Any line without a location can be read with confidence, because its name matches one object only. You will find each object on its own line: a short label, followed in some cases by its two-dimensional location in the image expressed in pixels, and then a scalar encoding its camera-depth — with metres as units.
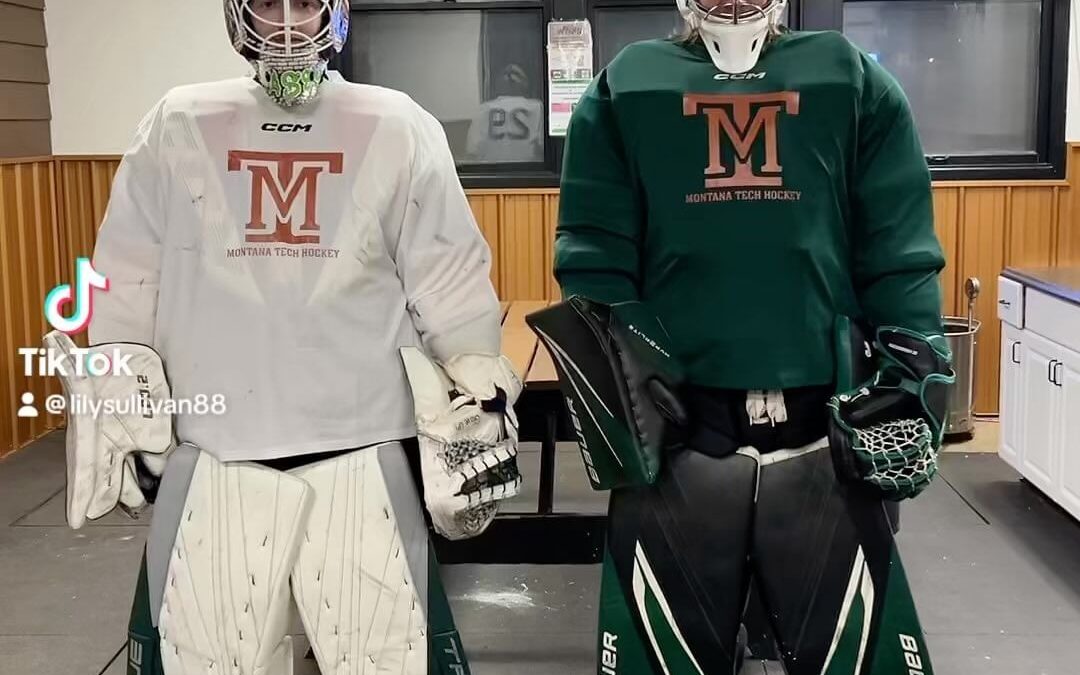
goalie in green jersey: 1.67
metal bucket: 4.60
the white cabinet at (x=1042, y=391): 3.38
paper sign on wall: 4.86
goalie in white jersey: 1.66
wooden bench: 2.87
